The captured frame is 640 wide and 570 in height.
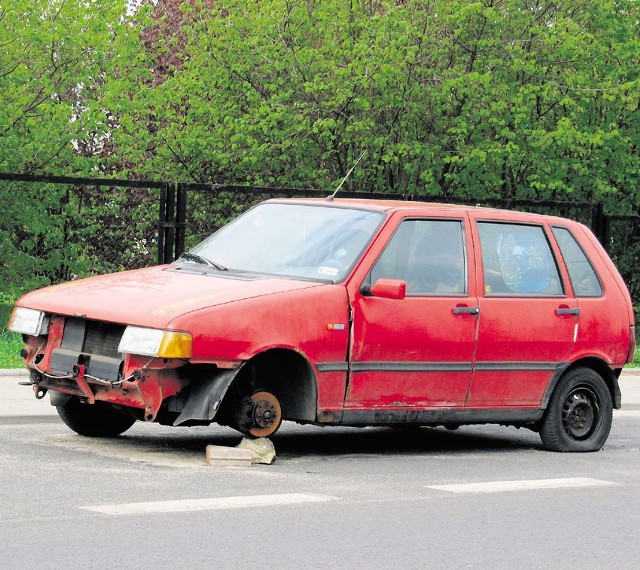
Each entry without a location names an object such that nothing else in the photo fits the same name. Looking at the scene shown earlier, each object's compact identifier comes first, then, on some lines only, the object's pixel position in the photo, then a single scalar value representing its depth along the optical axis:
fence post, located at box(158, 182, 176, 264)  17.34
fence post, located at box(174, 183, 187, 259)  17.34
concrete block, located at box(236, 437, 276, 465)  9.78
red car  9.50
